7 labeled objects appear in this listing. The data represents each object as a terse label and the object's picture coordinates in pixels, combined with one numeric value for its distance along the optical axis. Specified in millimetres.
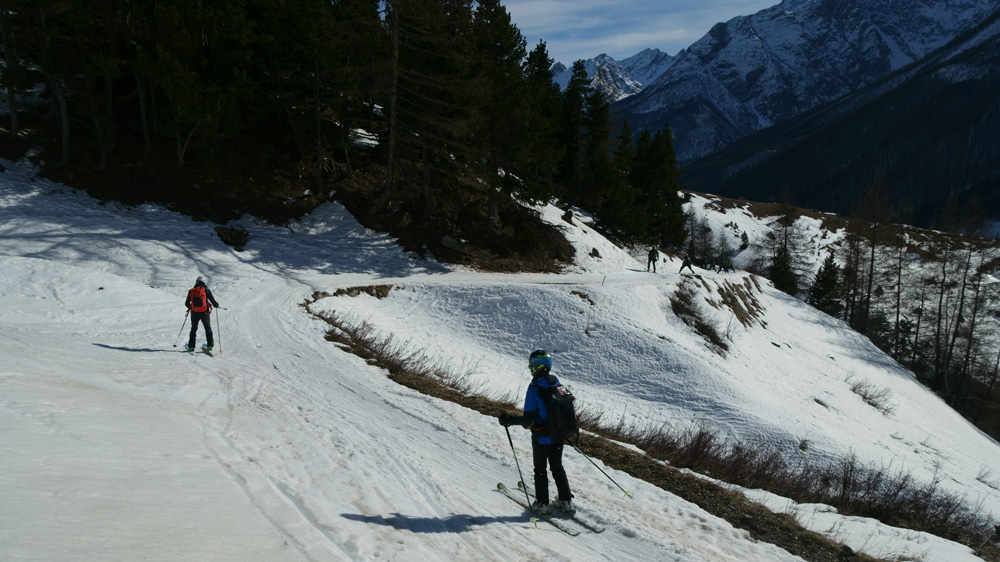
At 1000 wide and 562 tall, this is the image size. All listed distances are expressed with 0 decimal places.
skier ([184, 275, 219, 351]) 11039
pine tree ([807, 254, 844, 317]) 47750
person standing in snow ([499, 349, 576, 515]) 5395
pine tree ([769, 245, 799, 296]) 47781
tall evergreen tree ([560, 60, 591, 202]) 39906
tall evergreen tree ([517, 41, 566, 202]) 26156
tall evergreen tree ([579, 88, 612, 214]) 38500
